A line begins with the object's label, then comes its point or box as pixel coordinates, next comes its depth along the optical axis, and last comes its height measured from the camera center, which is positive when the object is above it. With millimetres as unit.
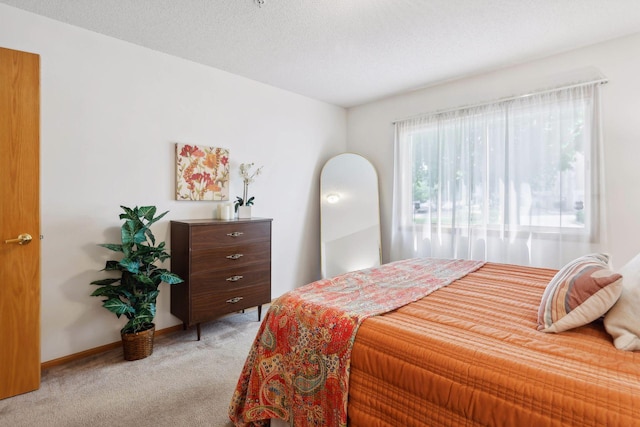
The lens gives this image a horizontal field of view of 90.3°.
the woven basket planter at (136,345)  2406 -980
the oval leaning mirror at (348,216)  4094 -11
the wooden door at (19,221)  1896 -24
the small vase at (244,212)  3340 +41
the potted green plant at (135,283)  2385 -521
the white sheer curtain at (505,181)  2779 +336
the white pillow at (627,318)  1074 -373
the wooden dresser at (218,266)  2693 -457
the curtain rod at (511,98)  2707 +1145
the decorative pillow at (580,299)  1194 -332
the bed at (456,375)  875 -499
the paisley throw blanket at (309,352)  1272 -596
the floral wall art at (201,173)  3002 +429
